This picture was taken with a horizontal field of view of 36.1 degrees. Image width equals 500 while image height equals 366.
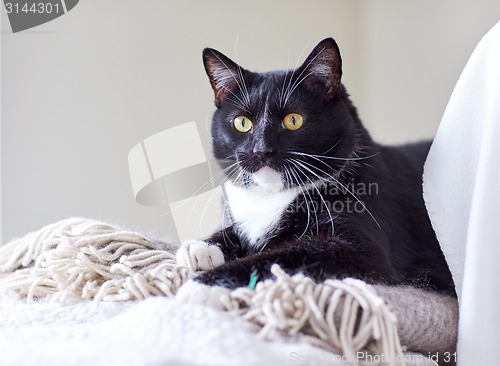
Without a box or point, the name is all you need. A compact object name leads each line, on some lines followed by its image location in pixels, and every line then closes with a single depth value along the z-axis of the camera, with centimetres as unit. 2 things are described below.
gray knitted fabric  45
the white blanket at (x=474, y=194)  47
